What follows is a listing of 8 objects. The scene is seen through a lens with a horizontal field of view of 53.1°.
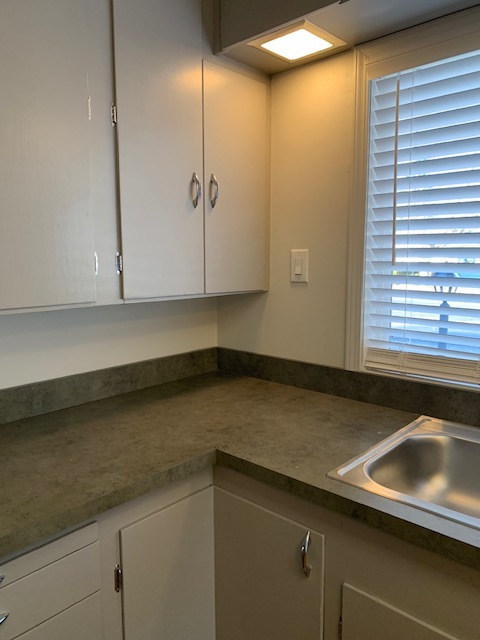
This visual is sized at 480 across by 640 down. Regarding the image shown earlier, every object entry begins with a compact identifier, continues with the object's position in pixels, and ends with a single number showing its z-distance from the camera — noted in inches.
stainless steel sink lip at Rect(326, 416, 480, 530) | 38.7
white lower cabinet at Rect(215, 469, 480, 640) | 37.0
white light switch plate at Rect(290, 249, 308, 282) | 71.6
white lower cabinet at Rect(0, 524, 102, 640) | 37.8
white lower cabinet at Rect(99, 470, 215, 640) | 45.8
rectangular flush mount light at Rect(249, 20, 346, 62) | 57.0
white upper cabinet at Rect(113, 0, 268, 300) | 55.3
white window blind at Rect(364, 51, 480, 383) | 55.2
